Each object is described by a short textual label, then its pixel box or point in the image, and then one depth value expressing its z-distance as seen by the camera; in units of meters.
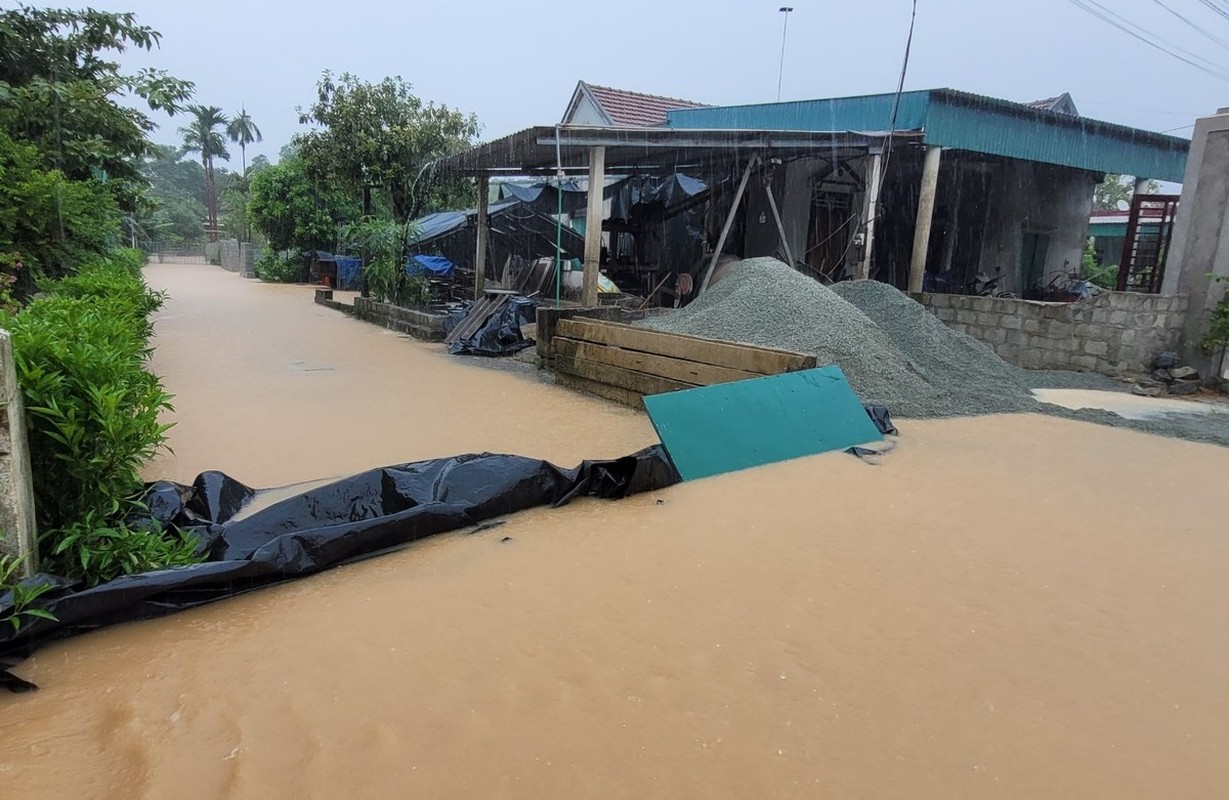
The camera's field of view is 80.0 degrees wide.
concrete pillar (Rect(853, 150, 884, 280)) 10.85
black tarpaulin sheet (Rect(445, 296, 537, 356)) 11.16
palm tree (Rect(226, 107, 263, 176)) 59.45
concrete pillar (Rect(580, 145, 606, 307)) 9.45
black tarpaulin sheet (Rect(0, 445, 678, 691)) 2.87
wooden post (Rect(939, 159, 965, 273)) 15.85
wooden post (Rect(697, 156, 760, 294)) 11.18
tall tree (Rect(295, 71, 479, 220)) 15.73
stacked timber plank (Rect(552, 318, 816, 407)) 6.62
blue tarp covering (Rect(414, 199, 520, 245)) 19.98
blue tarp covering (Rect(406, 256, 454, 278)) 18.30
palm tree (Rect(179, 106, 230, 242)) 52.30
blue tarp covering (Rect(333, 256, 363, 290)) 25.30
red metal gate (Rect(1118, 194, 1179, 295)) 12.73
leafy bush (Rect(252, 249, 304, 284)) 28.47
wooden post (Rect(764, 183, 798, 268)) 11.57
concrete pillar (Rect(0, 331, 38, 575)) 2.65
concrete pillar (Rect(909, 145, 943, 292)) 11.34
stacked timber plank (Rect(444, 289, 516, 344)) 11.52
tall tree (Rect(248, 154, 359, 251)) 26.39
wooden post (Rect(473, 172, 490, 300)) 14.23
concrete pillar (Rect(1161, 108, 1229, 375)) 9.01
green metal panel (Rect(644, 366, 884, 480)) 5.26
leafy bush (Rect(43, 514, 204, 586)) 3.01
